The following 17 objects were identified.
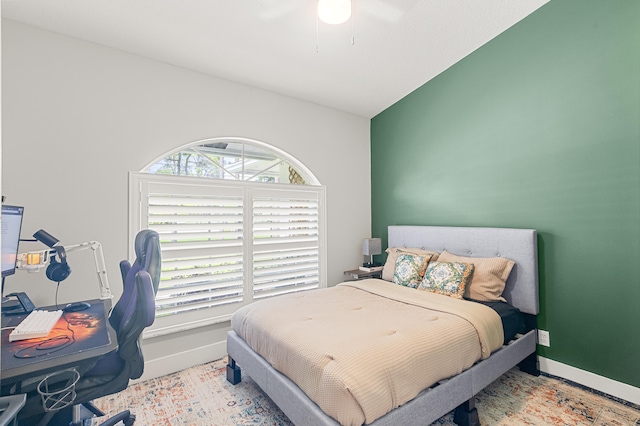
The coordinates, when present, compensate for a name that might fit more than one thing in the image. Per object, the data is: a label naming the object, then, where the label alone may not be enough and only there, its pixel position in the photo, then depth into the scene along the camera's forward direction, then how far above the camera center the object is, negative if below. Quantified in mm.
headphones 2227 -324
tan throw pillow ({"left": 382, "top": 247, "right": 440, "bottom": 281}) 3564 -417
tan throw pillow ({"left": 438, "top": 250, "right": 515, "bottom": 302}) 2869 -510
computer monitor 1995 -85
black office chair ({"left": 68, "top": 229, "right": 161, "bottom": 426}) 1846 -661
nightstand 4016 -649
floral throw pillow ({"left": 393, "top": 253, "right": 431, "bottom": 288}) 3250 -484
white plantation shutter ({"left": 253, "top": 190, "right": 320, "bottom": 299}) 3531 -232
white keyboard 1671 -549
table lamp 4188 -328
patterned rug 2275 -1342
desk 1431 -601
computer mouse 2121 -549
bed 1894 -1005
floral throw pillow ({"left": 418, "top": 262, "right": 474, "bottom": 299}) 2895 -515
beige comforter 1729 -751
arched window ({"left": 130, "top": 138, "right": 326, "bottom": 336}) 2980 -39
